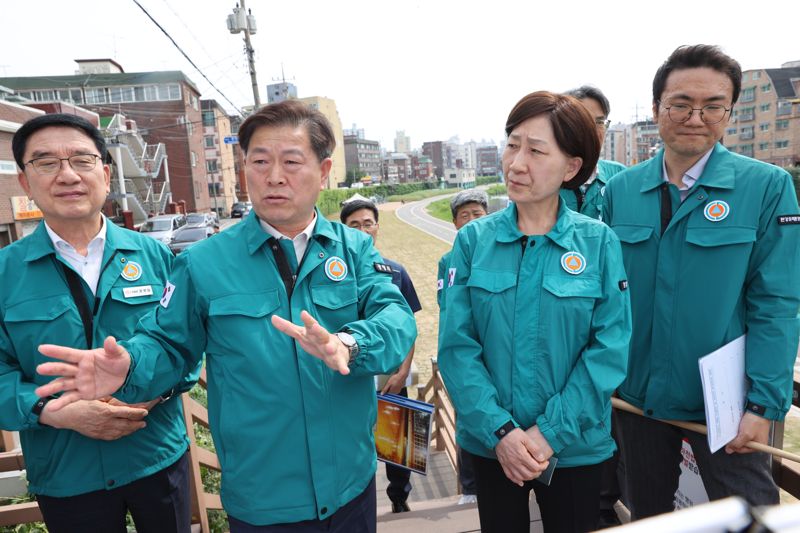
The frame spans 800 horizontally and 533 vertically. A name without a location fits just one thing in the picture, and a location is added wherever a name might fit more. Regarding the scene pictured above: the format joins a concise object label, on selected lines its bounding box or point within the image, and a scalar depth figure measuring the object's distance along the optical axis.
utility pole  13.63
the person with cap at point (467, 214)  3.19
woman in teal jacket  1.72
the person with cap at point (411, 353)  3.19
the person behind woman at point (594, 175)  2.88
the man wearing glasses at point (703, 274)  1.93
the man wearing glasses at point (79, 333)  1.86
